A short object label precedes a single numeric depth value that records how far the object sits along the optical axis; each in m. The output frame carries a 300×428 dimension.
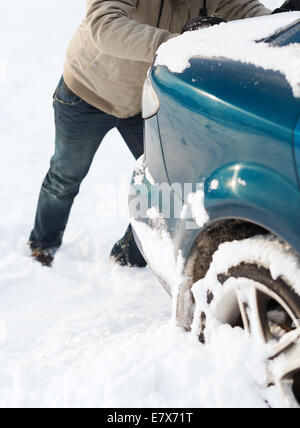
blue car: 3.40
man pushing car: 4.04
